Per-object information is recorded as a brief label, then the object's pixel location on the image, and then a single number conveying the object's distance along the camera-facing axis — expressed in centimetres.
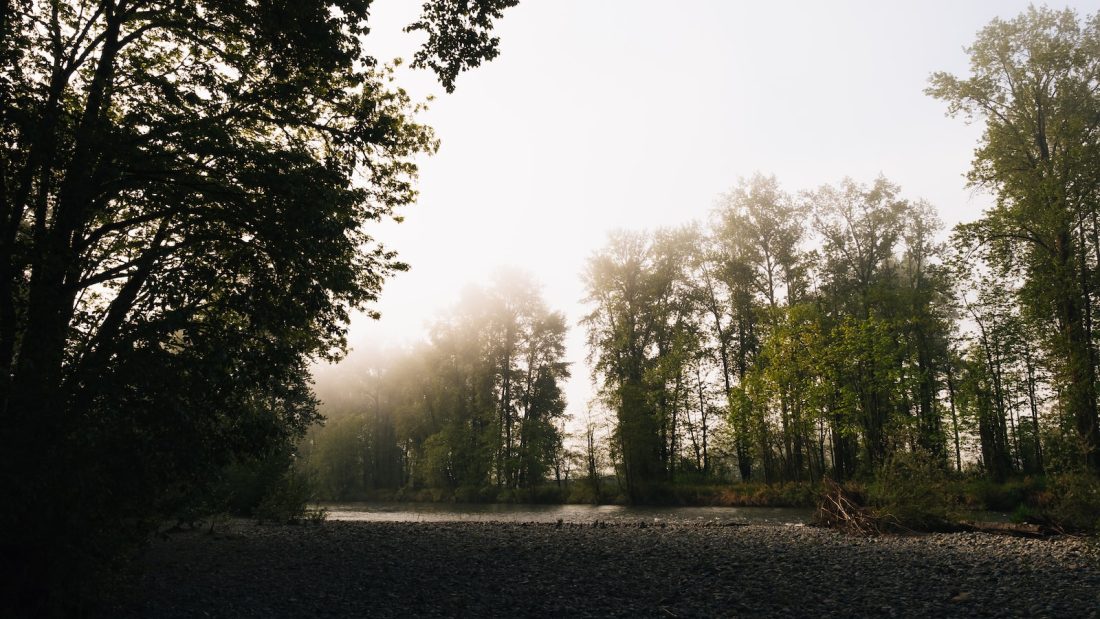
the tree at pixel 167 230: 727
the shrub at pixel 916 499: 1675
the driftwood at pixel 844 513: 1680
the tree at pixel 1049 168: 1997
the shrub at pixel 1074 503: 1374
